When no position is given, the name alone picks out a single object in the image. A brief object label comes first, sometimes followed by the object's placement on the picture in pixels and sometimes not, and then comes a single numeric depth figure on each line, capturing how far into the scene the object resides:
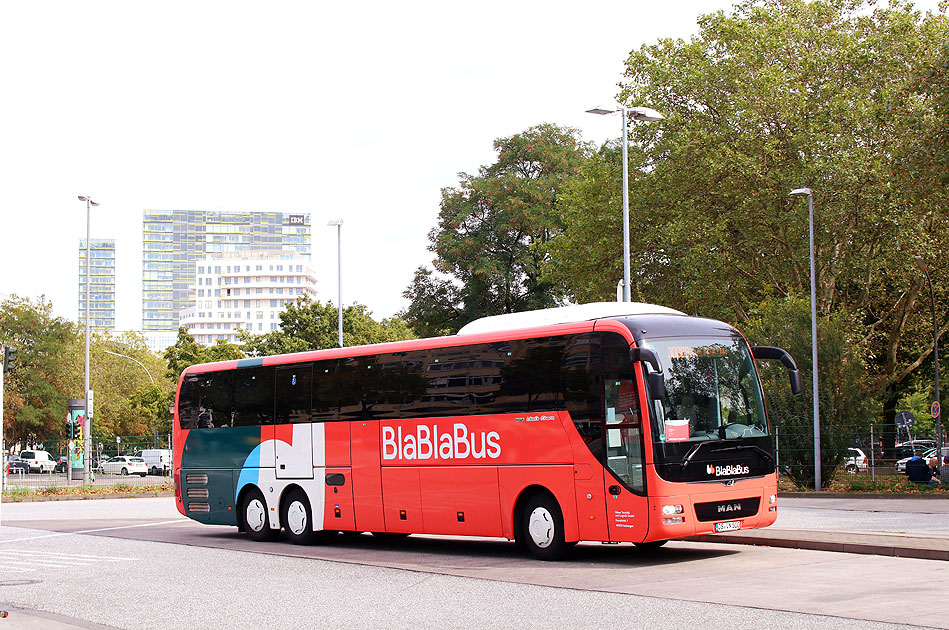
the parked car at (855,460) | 31.58
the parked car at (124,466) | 47.41
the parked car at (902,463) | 30.69
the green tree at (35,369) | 73.81
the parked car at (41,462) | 51.10
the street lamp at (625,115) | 24.47
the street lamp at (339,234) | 39.47
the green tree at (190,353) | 68.25
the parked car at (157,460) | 49.12
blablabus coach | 13.94
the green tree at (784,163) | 37.50
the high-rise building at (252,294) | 195.25
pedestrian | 30.06
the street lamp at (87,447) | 44.81
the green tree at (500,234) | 52.69
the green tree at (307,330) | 61.06
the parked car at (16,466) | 49.59
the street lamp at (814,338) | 31.56
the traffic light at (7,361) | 40.20
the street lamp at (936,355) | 30.88
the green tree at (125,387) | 78.75
